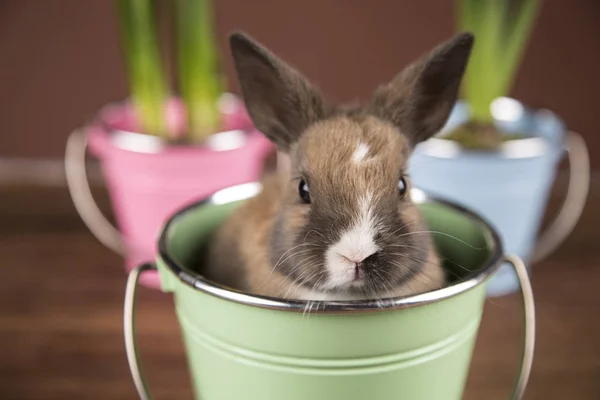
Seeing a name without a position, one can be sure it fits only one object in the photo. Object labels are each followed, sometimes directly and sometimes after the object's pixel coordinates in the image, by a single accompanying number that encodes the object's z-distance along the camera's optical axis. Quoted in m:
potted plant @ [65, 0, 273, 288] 0.51
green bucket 0.34
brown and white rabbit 0.36
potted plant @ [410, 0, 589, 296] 0.50
